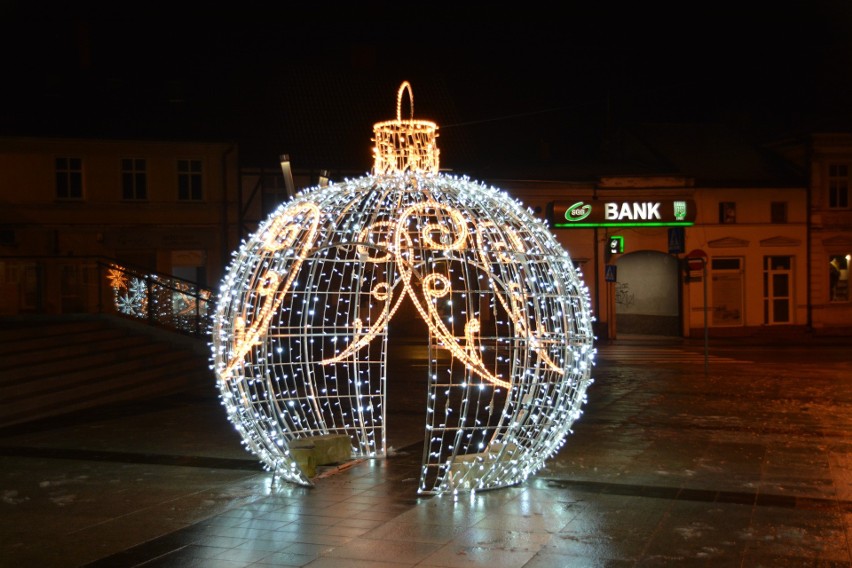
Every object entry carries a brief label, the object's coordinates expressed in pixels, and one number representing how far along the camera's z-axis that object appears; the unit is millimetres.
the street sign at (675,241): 27594
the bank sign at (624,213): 29859
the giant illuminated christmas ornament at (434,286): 8047
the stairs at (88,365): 13227
